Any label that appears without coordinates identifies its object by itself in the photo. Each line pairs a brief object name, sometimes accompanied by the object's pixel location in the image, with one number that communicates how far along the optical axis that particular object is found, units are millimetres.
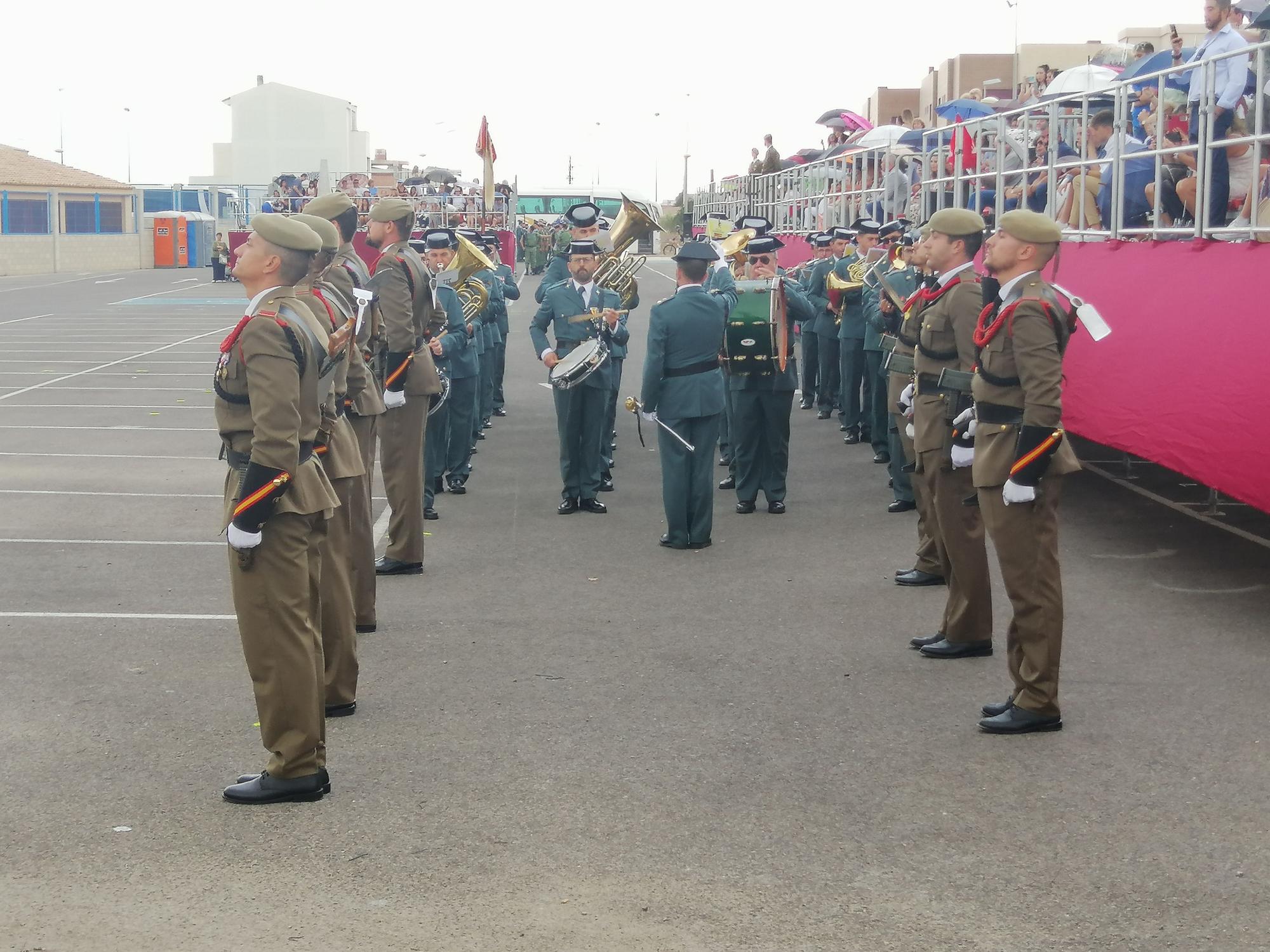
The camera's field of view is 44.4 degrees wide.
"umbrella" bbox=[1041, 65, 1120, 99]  16844
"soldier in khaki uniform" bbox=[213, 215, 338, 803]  5219
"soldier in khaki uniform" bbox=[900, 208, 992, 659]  7461
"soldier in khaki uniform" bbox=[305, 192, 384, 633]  7309
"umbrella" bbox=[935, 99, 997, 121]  19531
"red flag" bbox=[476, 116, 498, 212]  24875
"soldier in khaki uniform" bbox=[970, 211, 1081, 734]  6199
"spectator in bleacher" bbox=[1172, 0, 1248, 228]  9516
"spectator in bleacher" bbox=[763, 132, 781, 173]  34281
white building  108125
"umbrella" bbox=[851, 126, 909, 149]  24250
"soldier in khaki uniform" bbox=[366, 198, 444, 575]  9047
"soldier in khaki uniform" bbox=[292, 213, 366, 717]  6430
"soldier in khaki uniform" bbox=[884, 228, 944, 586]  9133
